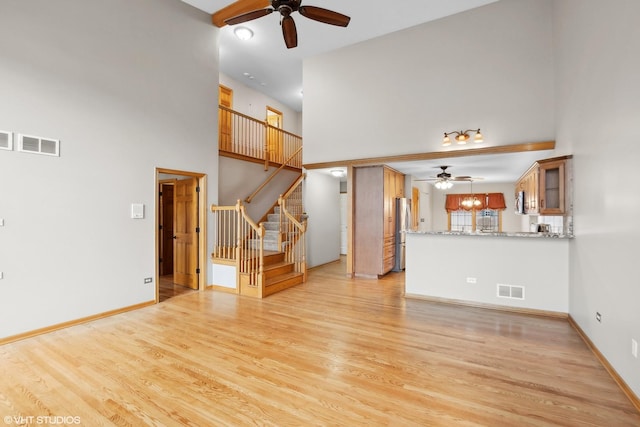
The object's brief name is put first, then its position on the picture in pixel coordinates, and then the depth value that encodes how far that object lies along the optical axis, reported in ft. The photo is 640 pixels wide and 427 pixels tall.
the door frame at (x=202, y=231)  18.01
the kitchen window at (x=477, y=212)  33.27
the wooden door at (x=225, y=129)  25.03
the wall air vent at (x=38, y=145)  11.09
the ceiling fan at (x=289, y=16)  10.78
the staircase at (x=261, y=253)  17.06
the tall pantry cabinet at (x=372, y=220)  21.48
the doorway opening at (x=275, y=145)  28.81
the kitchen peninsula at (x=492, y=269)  13.47
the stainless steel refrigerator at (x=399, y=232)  24.00
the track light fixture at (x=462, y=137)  17.20
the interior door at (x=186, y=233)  18.29
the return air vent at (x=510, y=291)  14.10
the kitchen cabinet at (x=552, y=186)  13.16
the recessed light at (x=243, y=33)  19.88
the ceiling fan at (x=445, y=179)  22.36
